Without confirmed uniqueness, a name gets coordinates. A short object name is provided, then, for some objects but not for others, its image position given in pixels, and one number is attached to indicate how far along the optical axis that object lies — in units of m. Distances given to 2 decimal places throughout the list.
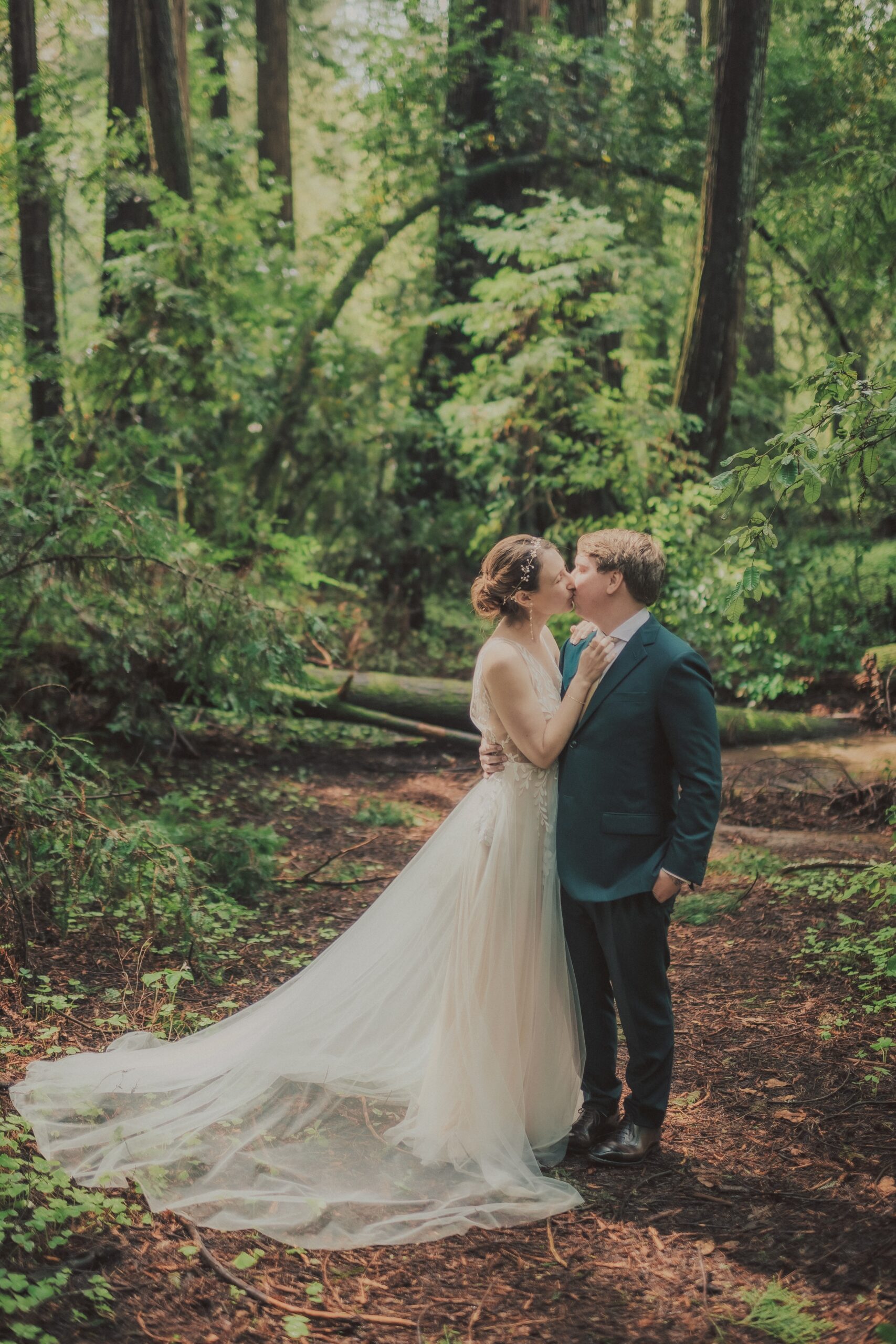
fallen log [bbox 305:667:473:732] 9.77
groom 3.33
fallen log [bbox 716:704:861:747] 9.53
